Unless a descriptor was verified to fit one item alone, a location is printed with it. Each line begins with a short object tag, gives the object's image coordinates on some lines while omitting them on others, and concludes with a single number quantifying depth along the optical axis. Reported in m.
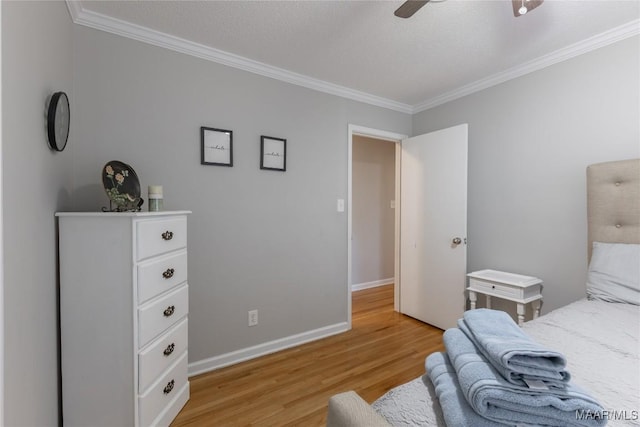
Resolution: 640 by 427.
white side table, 2.21
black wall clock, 1.36
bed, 0.82
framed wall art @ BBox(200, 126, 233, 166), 2.17
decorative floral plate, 1.54
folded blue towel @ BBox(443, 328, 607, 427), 0.70
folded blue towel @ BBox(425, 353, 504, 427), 0.71
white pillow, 1.65
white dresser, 1.43
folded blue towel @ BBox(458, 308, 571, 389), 0.75
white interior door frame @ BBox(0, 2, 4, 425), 0.92
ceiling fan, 1.32
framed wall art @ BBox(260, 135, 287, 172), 2.42
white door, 2.75
